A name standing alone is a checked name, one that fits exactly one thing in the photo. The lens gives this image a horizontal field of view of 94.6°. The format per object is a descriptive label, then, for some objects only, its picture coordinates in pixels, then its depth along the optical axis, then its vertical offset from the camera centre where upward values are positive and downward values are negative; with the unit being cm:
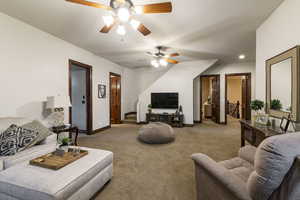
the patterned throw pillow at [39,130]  207 -48
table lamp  282 -15
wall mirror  178 +18
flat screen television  571 -8
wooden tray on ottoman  149 -71
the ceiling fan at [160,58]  397 +120
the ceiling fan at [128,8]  160 +109
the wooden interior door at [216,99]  600 -5
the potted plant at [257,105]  244 -13
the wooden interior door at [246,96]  578 +7
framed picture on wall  475 +26
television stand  540 -82
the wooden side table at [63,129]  279 -63
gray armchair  70 -42
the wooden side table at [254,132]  182 -51
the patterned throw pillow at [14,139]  173 -54
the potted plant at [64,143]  187 -60
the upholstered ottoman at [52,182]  119 -77
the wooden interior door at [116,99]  611 -2
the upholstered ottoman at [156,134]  346 -92
